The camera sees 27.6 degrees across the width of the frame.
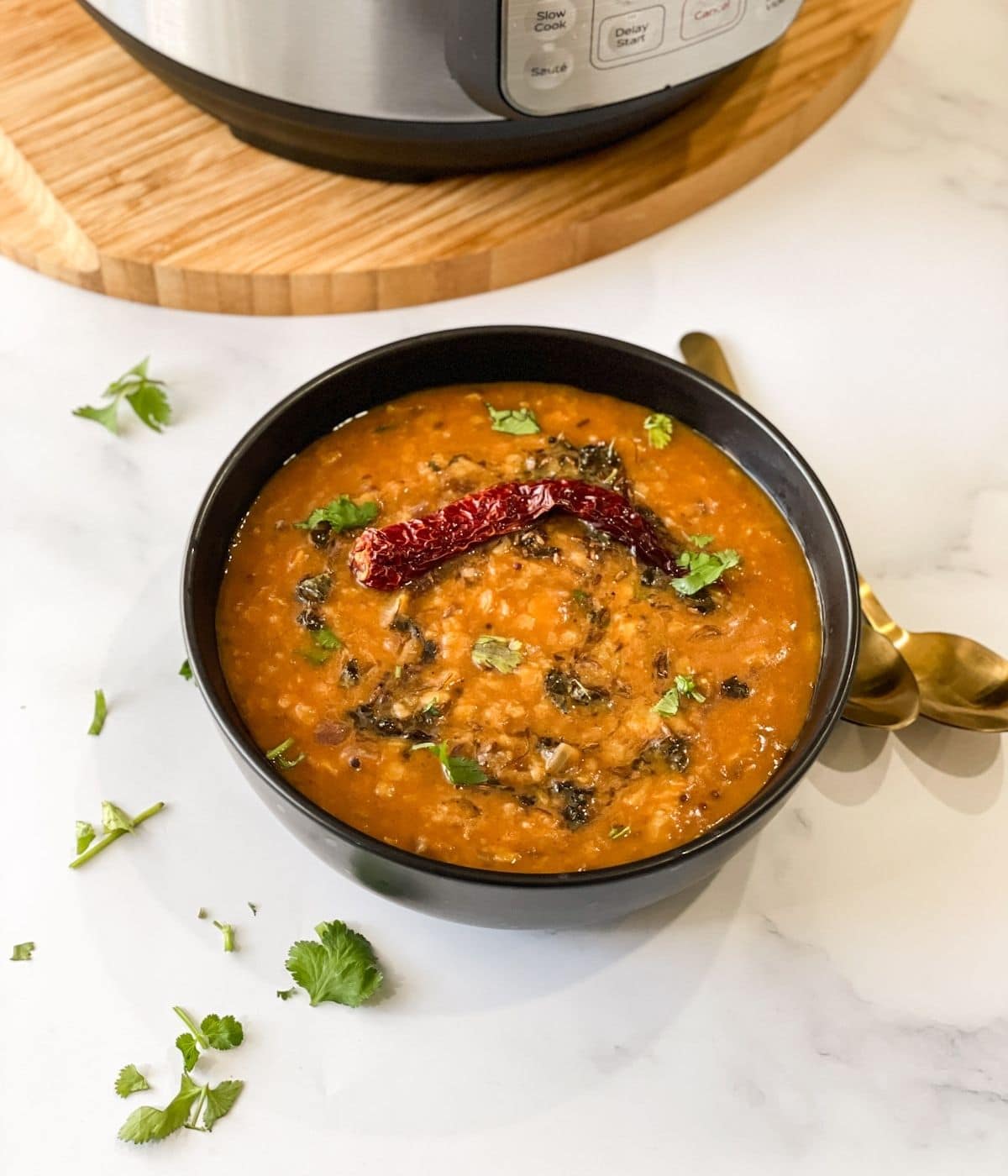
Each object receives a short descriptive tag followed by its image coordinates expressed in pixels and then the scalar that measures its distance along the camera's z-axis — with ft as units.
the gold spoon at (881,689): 1.60
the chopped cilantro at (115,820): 1.58
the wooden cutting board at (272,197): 1.94
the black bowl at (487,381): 1.35
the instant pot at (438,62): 1.73
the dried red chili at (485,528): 1.54
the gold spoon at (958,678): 1.62
